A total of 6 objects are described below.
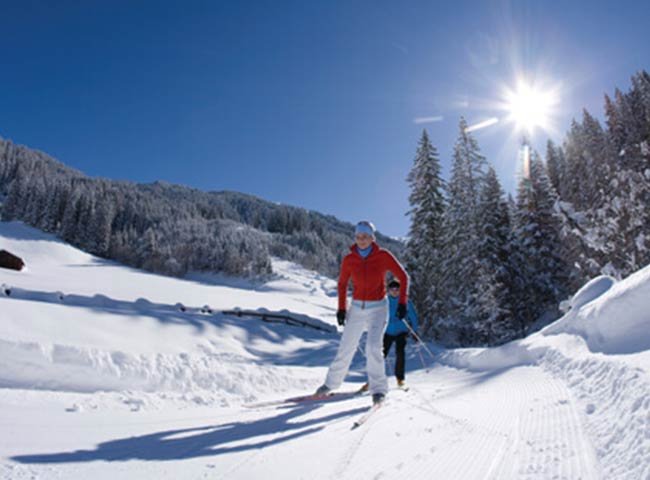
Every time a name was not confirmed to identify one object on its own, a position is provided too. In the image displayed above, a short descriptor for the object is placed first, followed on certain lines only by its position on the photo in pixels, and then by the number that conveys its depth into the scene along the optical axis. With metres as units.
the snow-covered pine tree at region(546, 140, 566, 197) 42.22
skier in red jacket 4.72
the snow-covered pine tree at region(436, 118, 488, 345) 19.75
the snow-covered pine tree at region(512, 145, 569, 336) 22.77
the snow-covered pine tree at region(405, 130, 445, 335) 21.42
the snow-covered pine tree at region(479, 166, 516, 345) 18.44
